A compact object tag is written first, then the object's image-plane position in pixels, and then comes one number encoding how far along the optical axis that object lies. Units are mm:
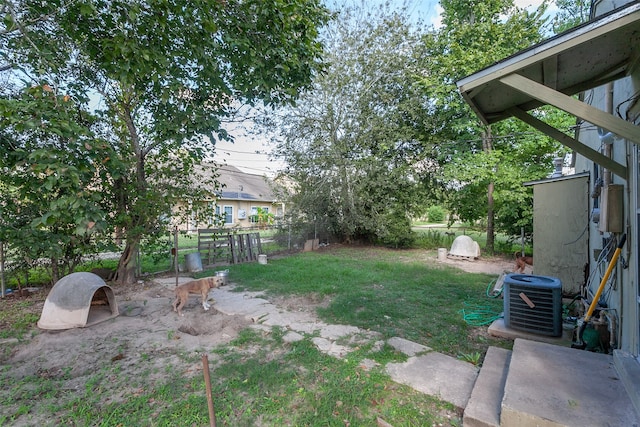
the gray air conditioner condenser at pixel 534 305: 3457
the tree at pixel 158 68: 3754
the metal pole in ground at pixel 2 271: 5441
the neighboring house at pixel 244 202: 19844
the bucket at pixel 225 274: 6484
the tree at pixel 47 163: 2799
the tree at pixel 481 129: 10195
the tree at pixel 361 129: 11164
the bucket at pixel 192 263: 7828
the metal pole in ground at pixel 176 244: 6389
